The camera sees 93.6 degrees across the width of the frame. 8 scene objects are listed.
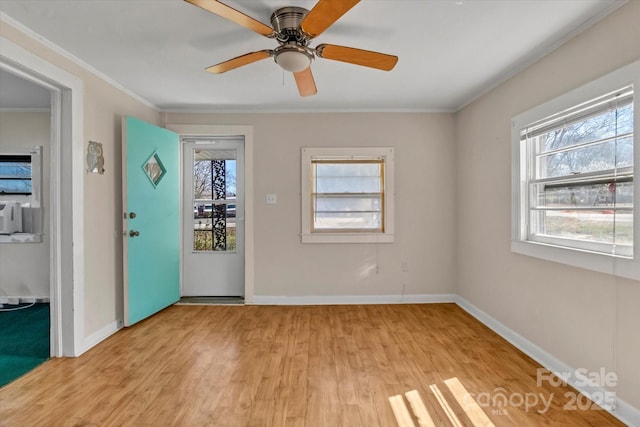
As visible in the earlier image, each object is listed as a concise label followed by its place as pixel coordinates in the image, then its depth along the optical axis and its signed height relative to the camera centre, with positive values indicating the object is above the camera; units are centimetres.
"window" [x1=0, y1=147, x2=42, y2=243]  374 +32
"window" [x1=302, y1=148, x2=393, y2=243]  371 +21
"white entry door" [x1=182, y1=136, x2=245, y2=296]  387 -13
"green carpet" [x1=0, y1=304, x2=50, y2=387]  227 -117
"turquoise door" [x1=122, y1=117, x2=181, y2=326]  298 -8
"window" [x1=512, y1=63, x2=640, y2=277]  174 +24
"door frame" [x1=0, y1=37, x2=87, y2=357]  241 -9
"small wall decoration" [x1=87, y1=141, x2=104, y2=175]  263 +48
